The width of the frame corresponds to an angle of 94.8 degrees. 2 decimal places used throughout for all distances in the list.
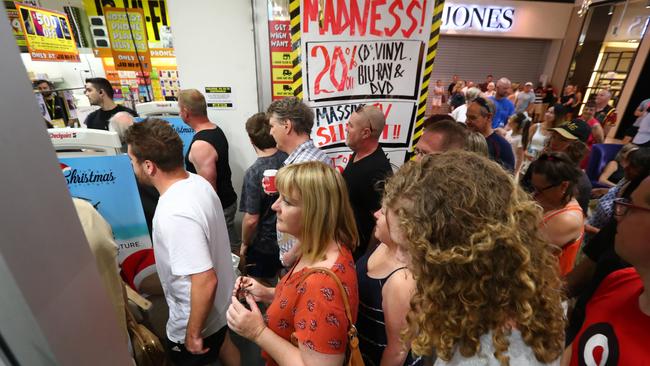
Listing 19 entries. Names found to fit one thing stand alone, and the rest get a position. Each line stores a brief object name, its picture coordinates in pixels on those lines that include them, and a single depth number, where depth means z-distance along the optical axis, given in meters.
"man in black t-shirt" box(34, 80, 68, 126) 4.64
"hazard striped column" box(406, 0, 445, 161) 2.25
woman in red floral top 1.10
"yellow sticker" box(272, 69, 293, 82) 3.43
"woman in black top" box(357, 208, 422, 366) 1.21
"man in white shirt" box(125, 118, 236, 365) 1.52
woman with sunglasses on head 1.87
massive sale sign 2.11
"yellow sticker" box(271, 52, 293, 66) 3.36
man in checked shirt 2.29
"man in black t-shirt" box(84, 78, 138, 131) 3.78
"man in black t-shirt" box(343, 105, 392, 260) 2.32
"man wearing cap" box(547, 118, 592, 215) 2.95
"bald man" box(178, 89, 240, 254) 2.91
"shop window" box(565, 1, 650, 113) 9.34
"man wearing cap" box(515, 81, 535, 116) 8.59
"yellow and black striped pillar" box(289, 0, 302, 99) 2.05
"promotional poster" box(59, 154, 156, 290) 2.05
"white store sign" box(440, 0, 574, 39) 10.93
